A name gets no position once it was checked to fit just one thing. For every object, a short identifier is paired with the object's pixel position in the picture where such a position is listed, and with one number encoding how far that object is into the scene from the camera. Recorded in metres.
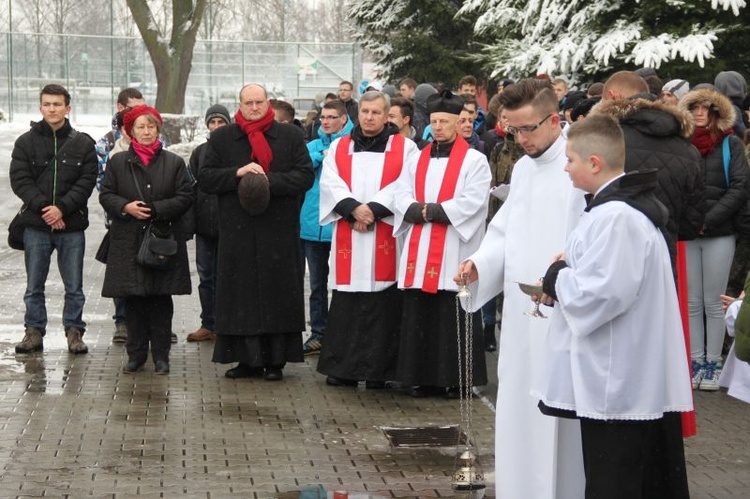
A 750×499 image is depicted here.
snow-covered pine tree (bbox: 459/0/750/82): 15.43
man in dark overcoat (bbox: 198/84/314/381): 9.30
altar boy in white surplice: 4.84
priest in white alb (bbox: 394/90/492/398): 8.76
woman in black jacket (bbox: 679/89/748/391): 9.05
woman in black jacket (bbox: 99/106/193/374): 9.29
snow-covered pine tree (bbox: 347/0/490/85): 26.95
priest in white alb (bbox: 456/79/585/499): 5.87
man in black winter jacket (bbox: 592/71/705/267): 6.76
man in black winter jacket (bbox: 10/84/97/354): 9.92
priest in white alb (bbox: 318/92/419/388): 9.12
